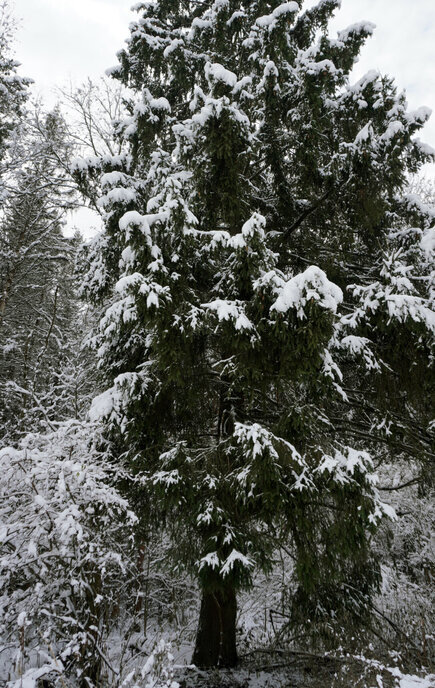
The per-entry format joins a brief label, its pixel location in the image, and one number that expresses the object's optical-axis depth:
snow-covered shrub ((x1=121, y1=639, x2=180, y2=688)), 2.66
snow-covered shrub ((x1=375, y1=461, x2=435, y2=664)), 7.21
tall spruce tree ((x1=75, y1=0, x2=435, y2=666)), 4.39
